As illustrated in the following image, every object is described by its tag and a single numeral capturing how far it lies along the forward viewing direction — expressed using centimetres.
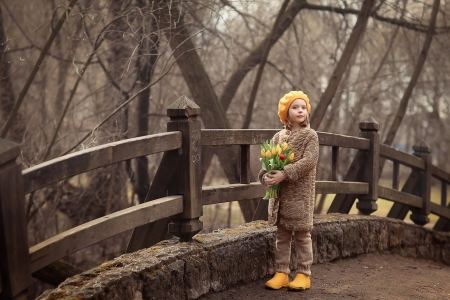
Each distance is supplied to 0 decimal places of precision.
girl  435
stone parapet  373
